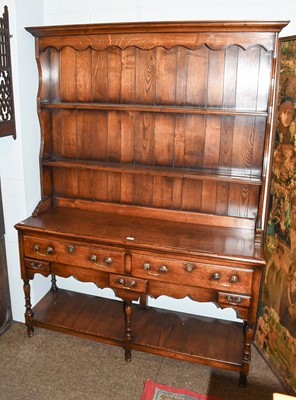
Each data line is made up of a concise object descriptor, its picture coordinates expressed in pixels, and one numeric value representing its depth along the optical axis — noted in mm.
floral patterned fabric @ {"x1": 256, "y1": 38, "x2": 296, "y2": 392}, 2088
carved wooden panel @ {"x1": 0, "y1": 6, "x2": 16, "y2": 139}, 2211
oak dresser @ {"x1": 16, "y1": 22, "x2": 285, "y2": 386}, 2115
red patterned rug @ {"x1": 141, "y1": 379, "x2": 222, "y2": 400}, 2148
